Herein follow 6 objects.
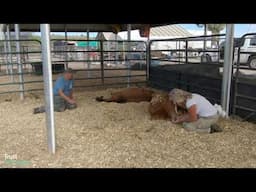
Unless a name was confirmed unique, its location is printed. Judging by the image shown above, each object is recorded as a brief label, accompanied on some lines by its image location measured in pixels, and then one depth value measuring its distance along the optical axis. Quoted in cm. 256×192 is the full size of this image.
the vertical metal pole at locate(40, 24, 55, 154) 239
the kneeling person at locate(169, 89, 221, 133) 314
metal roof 2584
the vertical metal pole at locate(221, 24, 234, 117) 371
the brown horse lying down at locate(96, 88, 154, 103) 486
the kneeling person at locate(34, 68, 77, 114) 420
